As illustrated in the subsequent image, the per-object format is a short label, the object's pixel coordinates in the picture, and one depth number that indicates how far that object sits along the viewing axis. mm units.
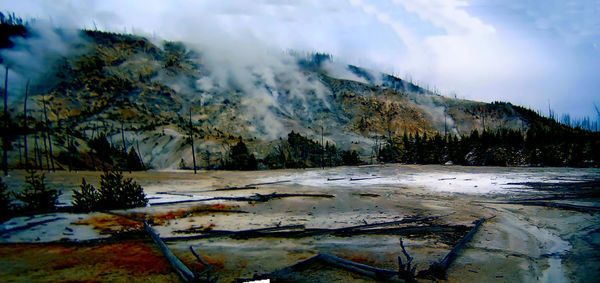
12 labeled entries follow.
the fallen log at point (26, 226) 11641
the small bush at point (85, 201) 15438
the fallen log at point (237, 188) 25588
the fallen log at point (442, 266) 7280
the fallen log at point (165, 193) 23438
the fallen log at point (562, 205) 14902
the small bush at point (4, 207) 13639
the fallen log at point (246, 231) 11203
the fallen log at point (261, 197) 19438
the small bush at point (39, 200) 15047
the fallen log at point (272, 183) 31017
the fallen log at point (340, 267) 6906
